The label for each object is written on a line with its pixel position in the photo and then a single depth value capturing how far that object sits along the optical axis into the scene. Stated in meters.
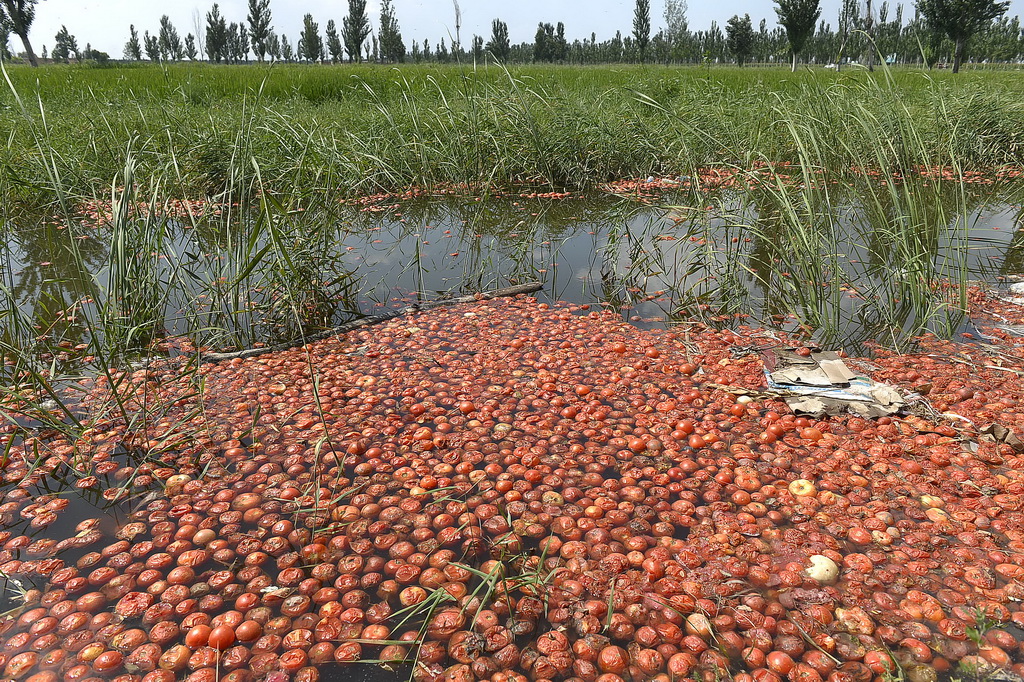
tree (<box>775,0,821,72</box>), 26.73
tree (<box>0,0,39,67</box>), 26.27
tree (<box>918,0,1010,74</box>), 25.45
